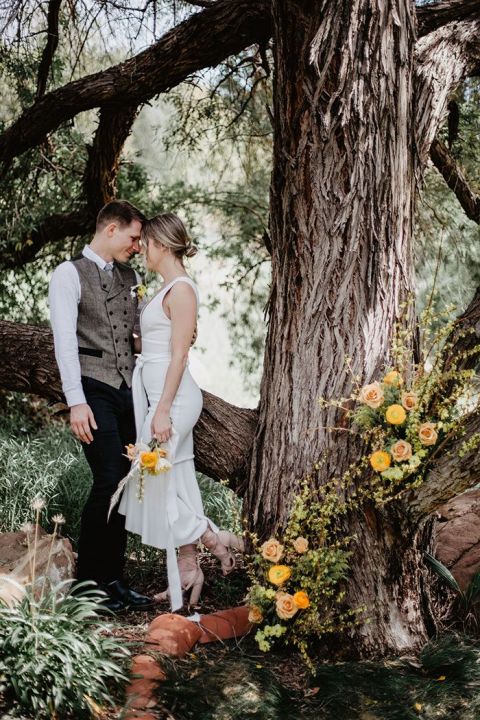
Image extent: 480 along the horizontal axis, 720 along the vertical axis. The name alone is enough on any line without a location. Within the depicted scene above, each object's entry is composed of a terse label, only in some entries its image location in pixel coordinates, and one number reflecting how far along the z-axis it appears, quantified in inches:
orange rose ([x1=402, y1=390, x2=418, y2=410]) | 136.8
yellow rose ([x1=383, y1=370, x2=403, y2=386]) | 138.5
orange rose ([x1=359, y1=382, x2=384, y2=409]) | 135.3
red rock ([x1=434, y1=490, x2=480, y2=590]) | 173.3
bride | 155.6
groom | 158.9
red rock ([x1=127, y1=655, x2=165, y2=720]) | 123.0
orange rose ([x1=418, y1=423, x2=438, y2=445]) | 133.1
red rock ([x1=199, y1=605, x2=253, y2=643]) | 150.4
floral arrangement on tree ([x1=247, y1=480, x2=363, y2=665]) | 141.7
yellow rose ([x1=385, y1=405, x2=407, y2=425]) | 134.4
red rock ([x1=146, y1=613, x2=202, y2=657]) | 140.5
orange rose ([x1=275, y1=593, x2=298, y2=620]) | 139.5
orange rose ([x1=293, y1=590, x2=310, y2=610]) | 138.9
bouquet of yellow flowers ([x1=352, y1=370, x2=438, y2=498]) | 134.5
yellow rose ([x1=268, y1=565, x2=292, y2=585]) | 140.6
